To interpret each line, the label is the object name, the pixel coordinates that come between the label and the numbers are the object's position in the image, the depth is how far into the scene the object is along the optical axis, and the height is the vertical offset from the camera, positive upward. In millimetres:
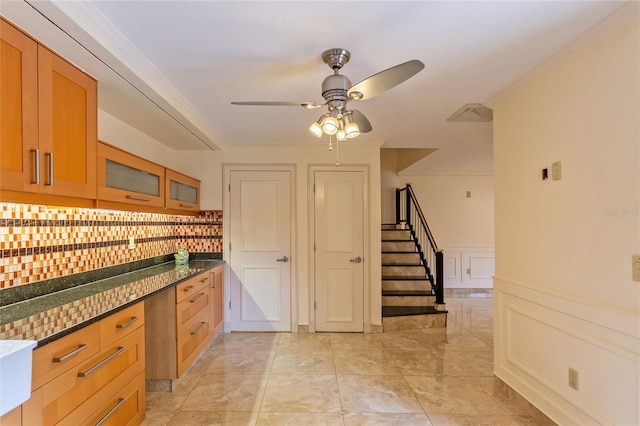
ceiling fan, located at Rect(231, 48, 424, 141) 1657 +694
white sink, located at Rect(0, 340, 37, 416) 1039 -517
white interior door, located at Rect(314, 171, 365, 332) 3967 -274
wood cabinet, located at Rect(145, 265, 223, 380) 2549 -922
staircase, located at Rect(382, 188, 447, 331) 4012 -990
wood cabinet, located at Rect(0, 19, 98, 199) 1372 +499
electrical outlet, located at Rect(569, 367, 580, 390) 1815 -938
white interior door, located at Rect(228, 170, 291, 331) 3955 -377
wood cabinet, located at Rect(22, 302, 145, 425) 1304 -755
